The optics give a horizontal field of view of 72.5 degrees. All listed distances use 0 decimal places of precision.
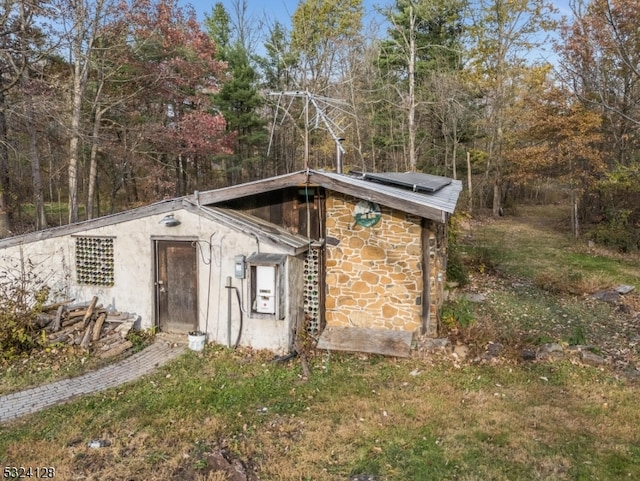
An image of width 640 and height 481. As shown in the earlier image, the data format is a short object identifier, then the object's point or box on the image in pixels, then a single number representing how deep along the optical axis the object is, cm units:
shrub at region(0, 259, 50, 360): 718
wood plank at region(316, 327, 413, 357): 741
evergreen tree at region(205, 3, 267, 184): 2345
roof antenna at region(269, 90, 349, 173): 813
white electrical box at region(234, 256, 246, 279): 763
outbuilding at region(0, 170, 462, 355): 766
